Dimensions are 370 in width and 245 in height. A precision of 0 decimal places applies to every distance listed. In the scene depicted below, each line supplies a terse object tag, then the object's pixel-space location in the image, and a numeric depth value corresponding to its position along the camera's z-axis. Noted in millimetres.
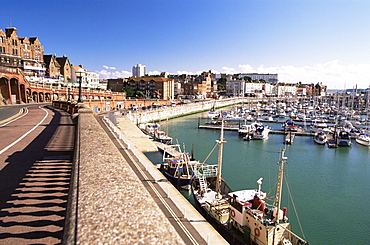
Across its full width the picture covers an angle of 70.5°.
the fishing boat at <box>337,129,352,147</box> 45062
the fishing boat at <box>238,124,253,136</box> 52281
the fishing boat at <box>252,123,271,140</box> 50062
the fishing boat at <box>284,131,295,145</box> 45869
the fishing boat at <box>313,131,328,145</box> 46275
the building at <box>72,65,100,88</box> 107050
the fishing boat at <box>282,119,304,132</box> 57128
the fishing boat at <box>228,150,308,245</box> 13562
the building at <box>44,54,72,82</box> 80500
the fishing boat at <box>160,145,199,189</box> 22875
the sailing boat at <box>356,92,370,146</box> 45838
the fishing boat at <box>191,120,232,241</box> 16223
